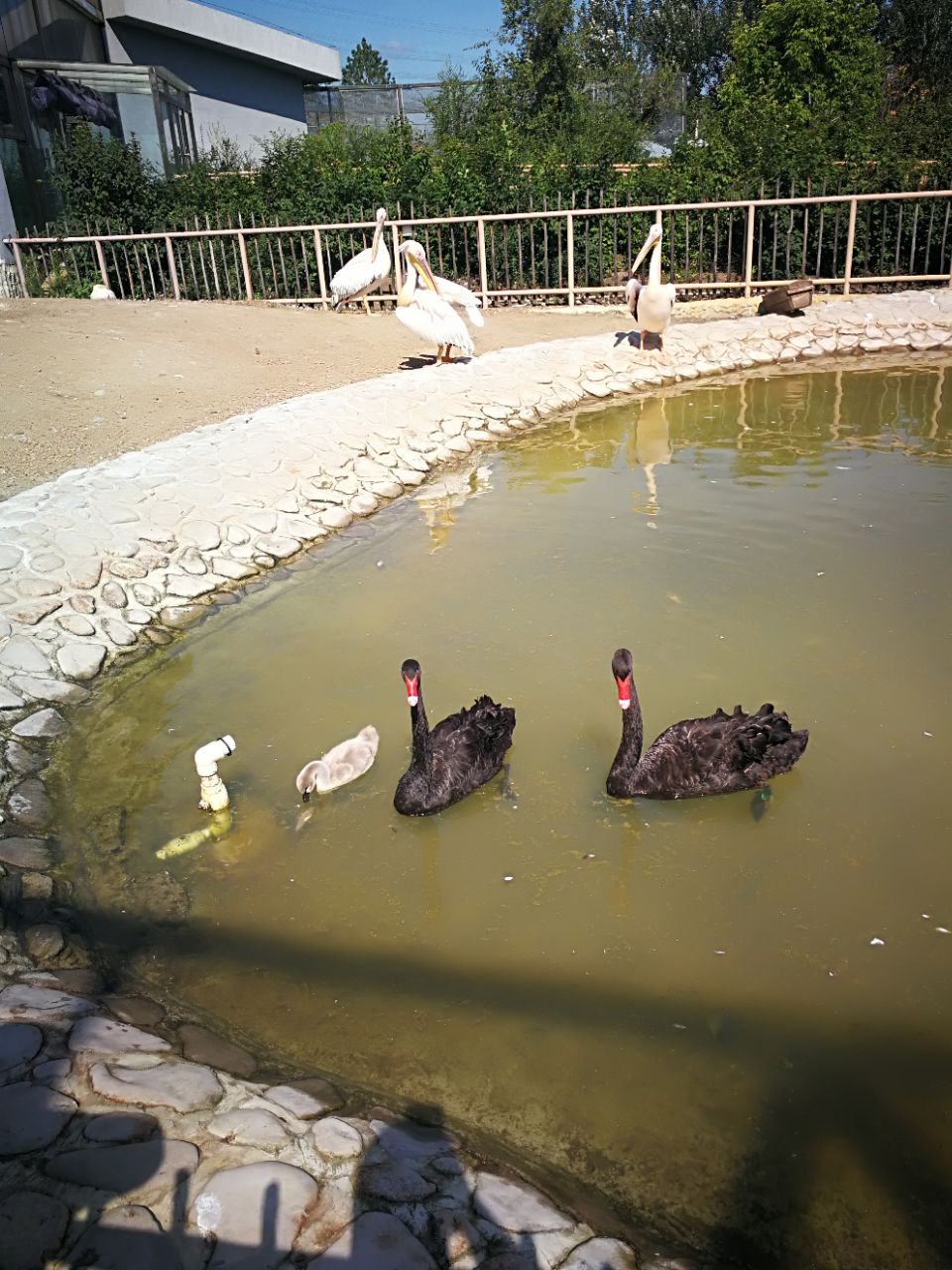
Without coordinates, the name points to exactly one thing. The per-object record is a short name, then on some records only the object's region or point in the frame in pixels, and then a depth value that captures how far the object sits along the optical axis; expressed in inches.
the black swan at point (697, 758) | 194.4
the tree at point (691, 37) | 1740.9
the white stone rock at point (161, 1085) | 120.1
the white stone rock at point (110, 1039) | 129.7
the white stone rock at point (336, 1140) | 116.3
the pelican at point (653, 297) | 532.4
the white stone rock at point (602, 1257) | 106.1
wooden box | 634.8
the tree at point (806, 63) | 1035.3
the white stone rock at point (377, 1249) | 101.5
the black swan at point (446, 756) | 196.2
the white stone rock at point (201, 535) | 319.3
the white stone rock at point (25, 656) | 247.8
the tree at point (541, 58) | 1269.7
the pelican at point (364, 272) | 577.0
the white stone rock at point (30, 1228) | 96.0
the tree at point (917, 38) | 1272.1
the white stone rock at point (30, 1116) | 110.0
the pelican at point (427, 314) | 509.4
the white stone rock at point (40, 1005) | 135.3
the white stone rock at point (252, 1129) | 115.2
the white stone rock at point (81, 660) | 256.4
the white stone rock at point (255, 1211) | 101.4
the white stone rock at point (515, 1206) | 110.8
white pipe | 195.2
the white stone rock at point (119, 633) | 273.3
